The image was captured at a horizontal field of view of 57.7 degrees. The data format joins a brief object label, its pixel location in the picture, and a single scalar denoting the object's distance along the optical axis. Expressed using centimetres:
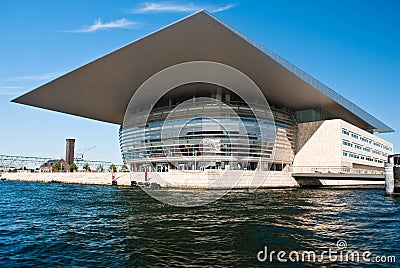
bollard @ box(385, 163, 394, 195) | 2462
